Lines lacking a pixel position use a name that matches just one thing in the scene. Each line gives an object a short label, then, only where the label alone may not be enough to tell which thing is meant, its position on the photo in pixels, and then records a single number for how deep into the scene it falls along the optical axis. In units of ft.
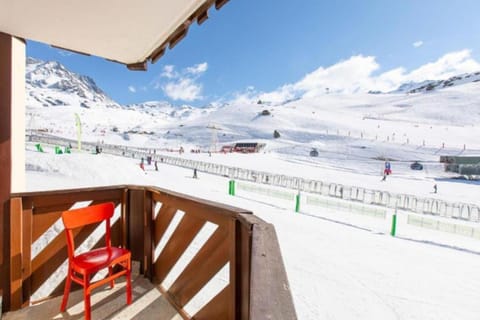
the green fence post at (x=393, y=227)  29.43
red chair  6.76
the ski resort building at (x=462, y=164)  75.75
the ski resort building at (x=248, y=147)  118.98
